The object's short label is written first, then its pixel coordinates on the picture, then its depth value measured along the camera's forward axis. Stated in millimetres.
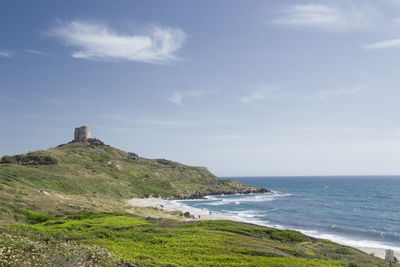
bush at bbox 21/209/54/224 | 27797
